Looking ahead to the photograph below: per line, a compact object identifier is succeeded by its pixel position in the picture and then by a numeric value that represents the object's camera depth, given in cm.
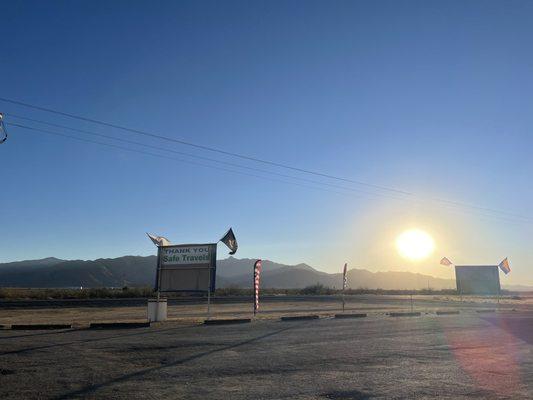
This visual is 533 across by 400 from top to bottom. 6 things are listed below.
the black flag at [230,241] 2450
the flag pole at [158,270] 2420
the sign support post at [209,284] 2296
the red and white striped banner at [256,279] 2702
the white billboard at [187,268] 2350
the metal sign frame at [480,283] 5090
